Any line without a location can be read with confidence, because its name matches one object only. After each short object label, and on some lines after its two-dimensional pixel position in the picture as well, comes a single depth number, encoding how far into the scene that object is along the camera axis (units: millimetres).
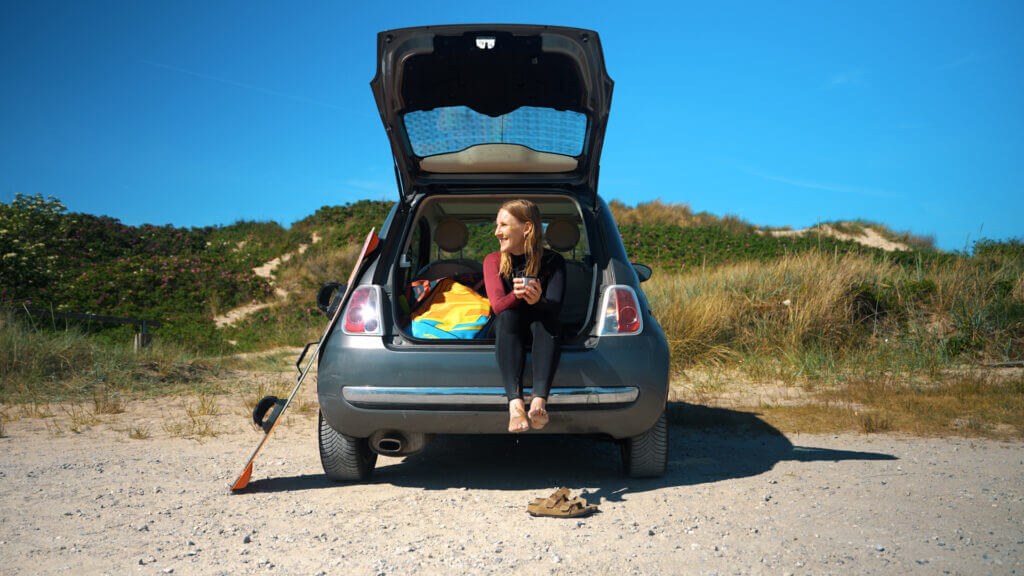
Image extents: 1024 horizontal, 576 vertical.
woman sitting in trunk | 3197
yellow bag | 3623
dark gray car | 3289
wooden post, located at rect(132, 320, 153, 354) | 10172
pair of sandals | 3061
